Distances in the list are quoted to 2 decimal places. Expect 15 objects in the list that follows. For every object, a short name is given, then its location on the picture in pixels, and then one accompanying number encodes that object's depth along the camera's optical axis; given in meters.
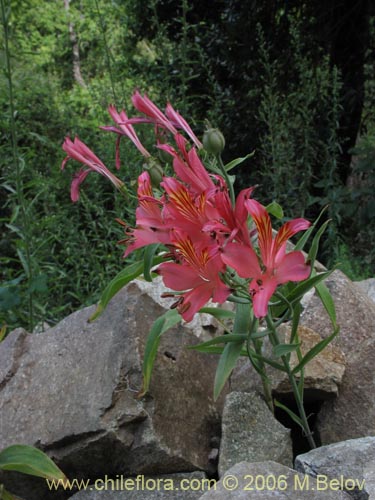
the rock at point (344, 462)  0.51
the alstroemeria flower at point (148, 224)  0.47
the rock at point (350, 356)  0.66
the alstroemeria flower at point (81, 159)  0.55
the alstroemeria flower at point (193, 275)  0.44
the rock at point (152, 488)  0.61
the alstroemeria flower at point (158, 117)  0.53
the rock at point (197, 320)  0.76
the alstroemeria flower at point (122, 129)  0.55
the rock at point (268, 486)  0.48
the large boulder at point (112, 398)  0.63
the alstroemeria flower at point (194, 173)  0.46
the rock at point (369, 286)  0.92
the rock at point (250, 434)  0.61
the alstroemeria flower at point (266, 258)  0.42
